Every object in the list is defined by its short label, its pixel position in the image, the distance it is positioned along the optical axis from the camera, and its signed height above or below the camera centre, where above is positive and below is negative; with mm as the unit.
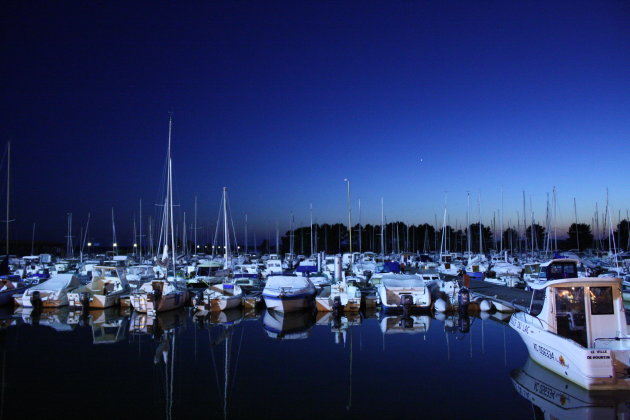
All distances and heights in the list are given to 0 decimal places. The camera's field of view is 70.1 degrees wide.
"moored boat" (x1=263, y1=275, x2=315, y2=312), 25844 -3265
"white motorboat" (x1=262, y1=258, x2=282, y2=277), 43600 -3197
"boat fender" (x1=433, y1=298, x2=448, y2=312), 26406 -4101
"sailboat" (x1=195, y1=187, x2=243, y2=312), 27391 -3723
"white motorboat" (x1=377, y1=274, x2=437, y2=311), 25797 -3448
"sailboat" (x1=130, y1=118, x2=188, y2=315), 26422 -3335
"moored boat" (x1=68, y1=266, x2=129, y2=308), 28922 -3559
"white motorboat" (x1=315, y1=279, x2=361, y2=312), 26734 -3768
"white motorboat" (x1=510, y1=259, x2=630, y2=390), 12289 -3061
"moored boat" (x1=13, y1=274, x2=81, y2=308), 28859 -3669
